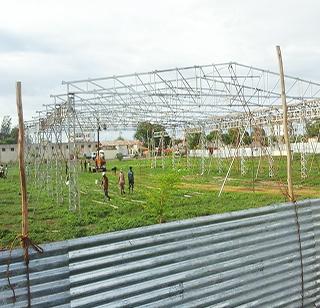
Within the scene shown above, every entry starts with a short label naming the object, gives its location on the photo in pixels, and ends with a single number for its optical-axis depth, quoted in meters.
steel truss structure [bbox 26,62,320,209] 16.30
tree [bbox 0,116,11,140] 100.38
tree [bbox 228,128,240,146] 32.69
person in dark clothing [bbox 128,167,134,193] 22.48
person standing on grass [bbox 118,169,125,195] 21.95
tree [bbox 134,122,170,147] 32.89
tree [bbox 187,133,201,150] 47.75
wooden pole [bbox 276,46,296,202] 4.93
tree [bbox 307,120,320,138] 36.24
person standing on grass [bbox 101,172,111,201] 19.36
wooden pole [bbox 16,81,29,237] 3.00
